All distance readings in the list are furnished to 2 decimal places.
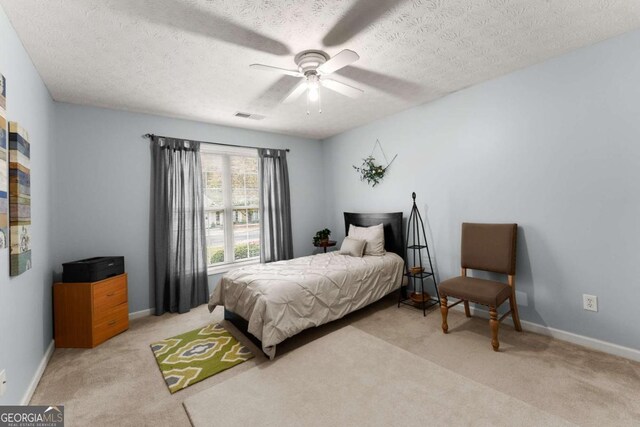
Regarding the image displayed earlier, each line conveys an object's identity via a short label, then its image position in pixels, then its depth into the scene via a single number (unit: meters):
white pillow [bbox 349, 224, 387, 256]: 3.79
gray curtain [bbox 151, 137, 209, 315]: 3.57
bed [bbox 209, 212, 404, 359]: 2.45
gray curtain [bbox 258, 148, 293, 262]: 4.52
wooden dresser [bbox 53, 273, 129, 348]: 2.70
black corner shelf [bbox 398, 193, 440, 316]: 3.46
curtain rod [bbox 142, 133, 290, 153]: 3.56
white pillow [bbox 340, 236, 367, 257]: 3.78
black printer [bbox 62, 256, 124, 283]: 2.75
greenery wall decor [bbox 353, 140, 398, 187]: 4.15
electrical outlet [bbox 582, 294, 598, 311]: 2.40
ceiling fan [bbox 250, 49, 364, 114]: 2.07
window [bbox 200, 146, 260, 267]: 4.17
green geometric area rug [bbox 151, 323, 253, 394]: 2.21
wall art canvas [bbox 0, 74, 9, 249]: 1.62
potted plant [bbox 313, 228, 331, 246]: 4.68
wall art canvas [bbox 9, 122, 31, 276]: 1.78
